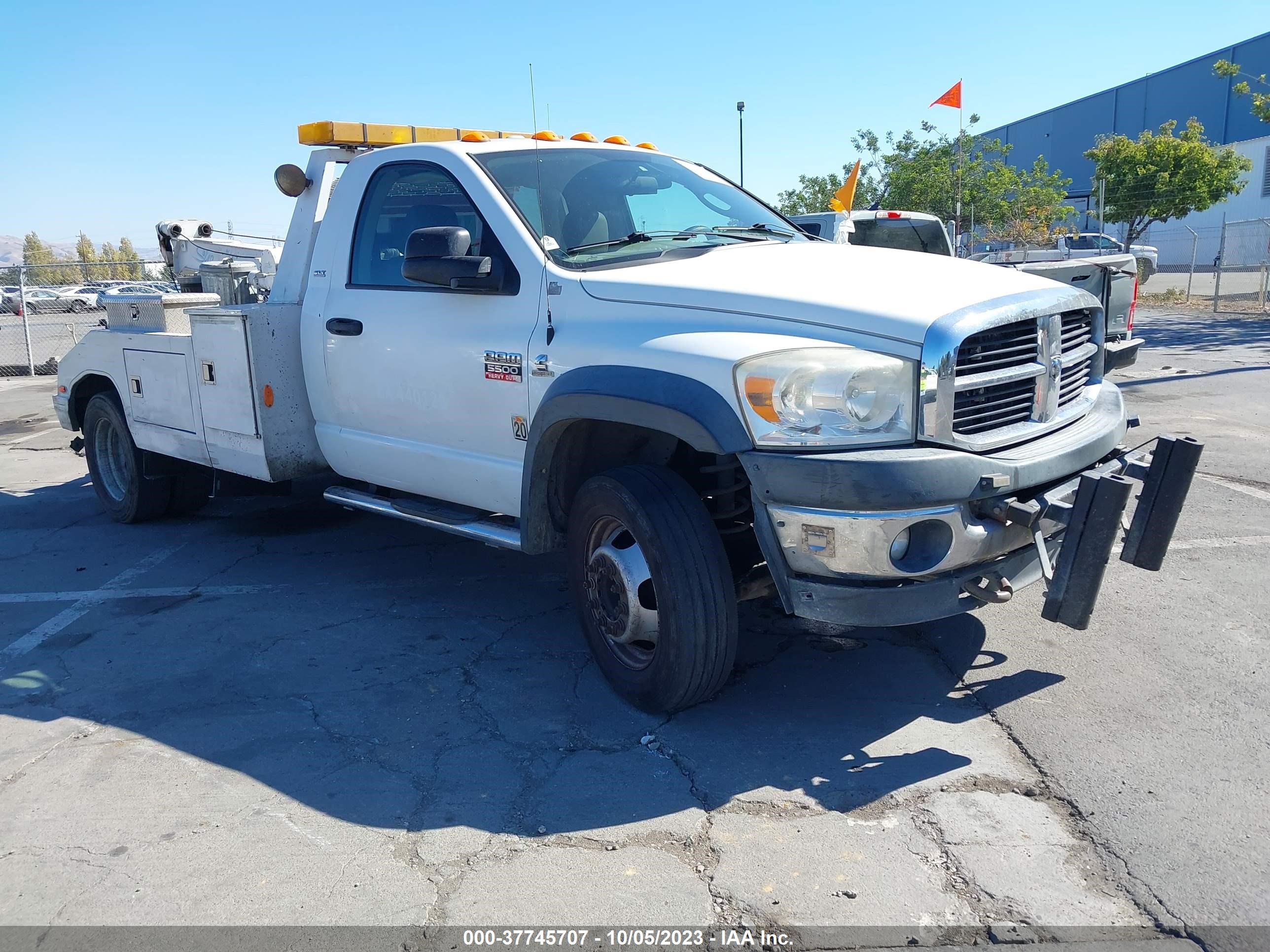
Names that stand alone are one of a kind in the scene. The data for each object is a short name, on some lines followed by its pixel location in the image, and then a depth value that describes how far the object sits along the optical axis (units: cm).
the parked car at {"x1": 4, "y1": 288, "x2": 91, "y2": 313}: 3125
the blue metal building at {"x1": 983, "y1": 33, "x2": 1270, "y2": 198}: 4284
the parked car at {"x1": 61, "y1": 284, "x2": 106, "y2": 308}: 3284
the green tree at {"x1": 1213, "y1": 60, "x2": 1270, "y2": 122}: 2047
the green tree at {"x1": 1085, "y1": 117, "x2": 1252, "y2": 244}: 2920
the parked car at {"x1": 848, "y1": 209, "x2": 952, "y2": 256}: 1146
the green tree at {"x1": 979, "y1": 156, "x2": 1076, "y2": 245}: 2589
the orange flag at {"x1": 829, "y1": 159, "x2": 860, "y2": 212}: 1170
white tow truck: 314
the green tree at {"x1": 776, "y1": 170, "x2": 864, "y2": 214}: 3216
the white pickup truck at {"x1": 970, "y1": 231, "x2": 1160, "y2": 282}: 1252
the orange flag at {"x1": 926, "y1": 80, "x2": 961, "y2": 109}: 1517
